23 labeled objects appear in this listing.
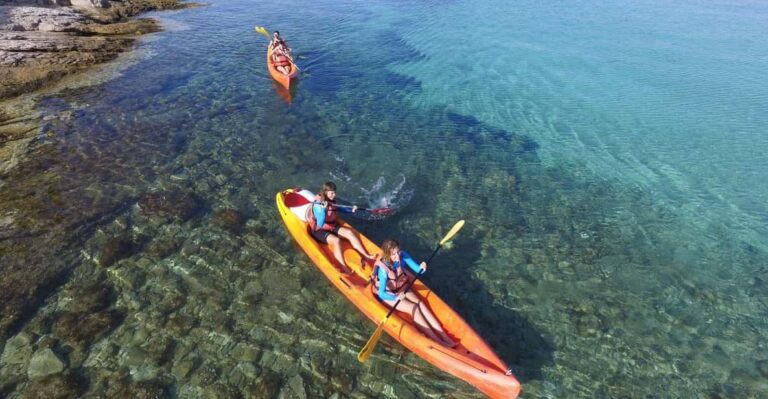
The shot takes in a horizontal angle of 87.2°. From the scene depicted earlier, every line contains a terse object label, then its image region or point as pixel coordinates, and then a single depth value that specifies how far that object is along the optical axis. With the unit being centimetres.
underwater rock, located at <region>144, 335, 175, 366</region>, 678
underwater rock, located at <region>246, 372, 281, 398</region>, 643
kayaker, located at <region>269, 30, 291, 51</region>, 1855
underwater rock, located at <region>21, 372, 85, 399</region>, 614
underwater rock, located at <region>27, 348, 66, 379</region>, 641
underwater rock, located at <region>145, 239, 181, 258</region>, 874
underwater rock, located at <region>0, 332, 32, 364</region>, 654
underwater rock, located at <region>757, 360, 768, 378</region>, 723
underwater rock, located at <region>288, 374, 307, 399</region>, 649
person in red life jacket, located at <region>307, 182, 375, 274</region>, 870
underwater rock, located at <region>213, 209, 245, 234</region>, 962
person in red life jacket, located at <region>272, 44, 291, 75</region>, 1769
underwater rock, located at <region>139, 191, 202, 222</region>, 984
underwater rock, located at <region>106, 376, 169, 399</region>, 626
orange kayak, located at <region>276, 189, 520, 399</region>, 616
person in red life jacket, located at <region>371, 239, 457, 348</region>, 718
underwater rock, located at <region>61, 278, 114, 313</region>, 750
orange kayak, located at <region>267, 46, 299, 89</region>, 1706
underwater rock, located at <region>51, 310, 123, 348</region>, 696
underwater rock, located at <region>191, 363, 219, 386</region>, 655
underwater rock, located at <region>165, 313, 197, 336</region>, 725
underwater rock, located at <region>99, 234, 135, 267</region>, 846
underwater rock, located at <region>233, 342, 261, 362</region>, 692
